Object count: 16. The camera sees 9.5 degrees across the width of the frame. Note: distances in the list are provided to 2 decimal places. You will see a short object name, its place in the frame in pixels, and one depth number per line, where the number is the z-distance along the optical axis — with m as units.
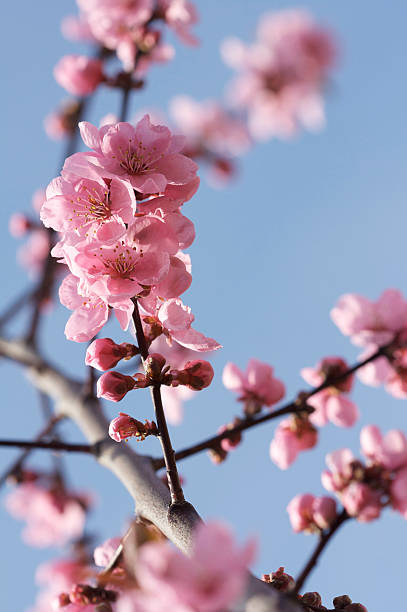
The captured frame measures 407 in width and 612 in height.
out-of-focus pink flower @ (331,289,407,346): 0.88
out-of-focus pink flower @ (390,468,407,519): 0.82
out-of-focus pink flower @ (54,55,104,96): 1.16
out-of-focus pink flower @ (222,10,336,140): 5.37
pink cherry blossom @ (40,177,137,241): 0.79
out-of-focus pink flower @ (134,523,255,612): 0.71
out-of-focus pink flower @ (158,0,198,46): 1.14
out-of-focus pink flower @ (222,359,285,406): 0.89
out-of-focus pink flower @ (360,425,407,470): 0.83
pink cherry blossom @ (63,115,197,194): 0.79
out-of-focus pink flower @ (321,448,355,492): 0.83
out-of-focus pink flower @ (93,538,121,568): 0.83
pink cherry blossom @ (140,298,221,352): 0.79
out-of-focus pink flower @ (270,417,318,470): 0.89
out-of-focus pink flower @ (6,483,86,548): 1.35
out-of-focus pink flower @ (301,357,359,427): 0.90
